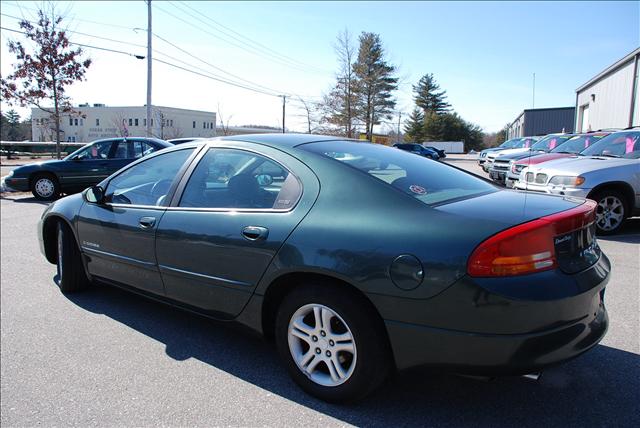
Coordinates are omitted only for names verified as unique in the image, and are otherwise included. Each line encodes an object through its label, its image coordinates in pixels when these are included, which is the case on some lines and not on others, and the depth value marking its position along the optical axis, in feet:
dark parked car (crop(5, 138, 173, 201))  40.29
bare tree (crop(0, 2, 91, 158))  57.67
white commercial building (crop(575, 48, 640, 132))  70.33
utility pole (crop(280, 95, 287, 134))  171.94
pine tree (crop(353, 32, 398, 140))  163.32
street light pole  77.77
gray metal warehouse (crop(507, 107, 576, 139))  151.43
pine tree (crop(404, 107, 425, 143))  234.97
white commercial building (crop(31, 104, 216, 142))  225.33
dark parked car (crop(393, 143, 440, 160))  123.85
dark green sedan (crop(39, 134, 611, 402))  6.86
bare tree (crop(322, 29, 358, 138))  158.61
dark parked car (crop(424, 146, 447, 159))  143.35
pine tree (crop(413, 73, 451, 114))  248.11
